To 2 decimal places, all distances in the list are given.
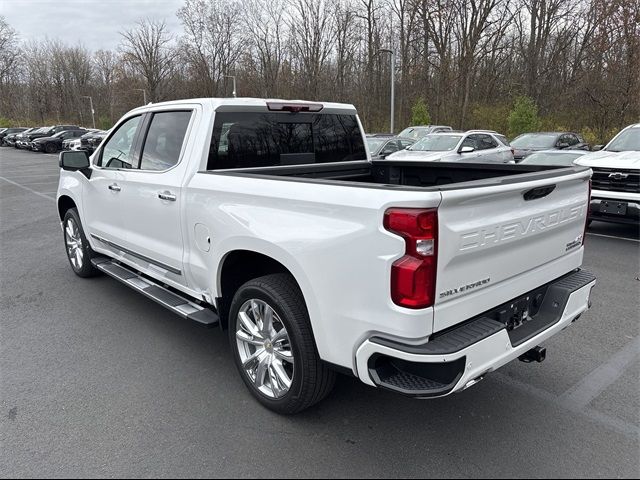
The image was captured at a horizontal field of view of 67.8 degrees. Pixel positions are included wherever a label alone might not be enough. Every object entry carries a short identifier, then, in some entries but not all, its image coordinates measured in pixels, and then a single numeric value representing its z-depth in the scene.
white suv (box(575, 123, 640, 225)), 7.36
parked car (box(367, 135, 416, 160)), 16.22
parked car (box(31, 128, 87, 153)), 34.56
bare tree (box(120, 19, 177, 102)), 54.28
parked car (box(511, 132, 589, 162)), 15.55
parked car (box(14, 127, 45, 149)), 37.87
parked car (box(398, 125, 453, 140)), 22.23
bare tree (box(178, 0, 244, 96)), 54.44
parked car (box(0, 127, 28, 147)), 47.40
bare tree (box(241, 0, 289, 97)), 47.38
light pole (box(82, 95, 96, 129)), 63.91
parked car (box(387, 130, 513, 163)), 13.91
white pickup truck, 2.26
